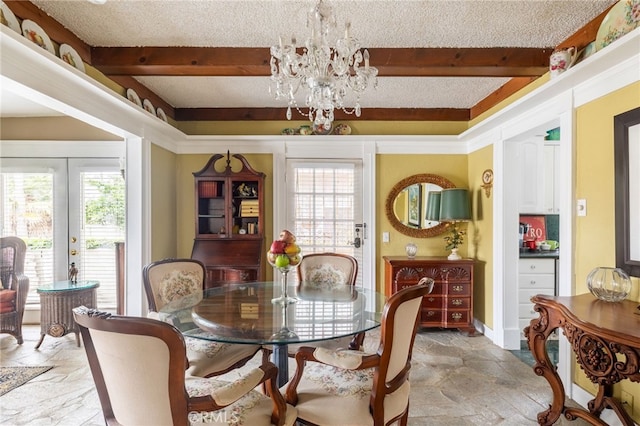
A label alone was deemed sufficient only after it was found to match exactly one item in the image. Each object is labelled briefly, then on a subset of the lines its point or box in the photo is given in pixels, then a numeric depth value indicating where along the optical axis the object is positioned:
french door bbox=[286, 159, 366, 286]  4.16
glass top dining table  1.65
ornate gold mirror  4.10
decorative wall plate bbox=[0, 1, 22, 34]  1.78
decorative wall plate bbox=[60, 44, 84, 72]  2.23
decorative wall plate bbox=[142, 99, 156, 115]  3.32
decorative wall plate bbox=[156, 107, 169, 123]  3.60
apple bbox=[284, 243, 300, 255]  2.08
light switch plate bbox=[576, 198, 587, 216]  2.35
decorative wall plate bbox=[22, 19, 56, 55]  1.95
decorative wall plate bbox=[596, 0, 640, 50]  1.84
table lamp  3.79
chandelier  1.82
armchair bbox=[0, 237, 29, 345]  3.31
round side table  3.20
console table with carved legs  1.52
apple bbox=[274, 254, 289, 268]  2.08
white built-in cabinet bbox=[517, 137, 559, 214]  3.79
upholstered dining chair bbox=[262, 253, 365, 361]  2.95
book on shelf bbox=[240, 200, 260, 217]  3.94
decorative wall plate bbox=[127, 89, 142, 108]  3.06
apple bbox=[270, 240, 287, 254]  2.08
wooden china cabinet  3.68
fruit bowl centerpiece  2.08
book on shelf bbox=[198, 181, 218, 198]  3.93
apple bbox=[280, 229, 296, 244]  2.10
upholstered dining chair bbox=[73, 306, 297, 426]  1.12
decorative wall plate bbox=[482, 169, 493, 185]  3.62
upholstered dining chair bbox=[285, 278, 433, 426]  1.48
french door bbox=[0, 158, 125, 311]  3.97
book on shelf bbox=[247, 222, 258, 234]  3.95
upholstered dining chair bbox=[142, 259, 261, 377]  2.02
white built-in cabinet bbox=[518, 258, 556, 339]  3.55
